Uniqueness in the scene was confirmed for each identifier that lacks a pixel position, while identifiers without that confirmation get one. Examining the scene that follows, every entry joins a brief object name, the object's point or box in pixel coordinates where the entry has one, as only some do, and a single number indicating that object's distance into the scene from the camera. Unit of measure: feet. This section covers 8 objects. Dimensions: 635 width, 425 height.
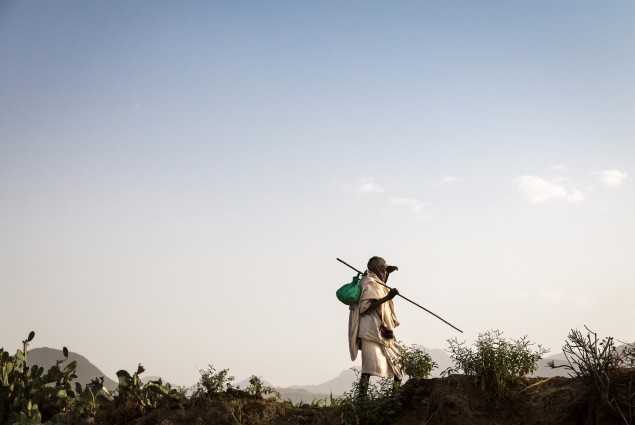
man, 30.99
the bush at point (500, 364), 25.04
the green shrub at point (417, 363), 29.01
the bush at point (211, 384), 33.60
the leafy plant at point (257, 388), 33.63
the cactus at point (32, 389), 41.55
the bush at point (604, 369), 21.21
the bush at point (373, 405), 26.63
